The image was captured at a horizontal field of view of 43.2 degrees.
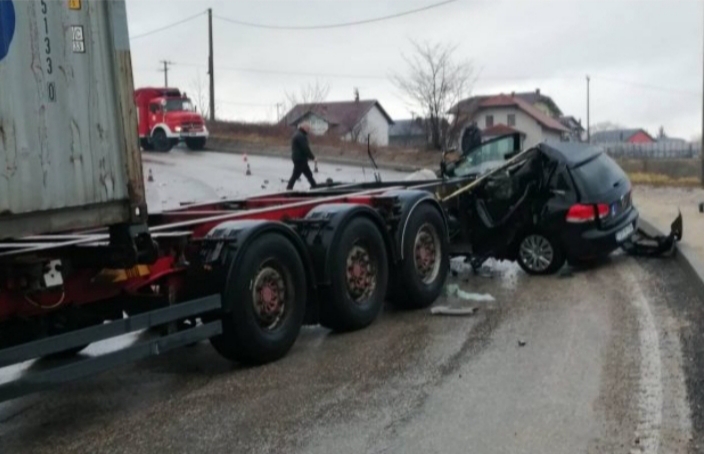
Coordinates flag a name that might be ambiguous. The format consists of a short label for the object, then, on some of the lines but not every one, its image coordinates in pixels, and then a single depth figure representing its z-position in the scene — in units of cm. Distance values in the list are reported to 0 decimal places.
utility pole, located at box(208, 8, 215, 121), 5112
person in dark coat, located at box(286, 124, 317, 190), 1959
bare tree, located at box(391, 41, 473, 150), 4069
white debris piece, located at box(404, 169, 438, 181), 1256
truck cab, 3741
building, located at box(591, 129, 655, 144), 8185
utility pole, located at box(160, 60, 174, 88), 7014
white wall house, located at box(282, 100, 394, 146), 6122
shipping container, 491
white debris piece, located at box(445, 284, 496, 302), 953
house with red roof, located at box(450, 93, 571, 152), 7044
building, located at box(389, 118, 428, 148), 4329
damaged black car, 1060
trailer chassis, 561
